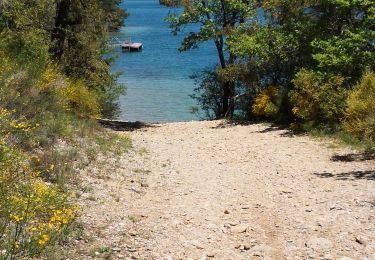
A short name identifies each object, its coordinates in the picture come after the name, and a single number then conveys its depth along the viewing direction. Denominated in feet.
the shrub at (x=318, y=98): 45.70
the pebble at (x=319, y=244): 20.17
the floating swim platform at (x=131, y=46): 191.31
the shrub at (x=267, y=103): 56.29
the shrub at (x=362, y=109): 37.60
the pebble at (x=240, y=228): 22.58
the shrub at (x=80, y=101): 43.48
